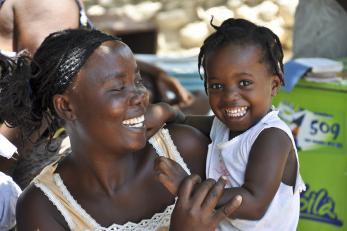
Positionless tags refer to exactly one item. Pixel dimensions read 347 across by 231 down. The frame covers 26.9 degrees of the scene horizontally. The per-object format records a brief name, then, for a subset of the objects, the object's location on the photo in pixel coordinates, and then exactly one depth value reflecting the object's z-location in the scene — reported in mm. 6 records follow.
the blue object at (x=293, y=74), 3592
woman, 2152
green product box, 3562
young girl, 2191
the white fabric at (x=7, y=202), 2408
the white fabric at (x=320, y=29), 3986
